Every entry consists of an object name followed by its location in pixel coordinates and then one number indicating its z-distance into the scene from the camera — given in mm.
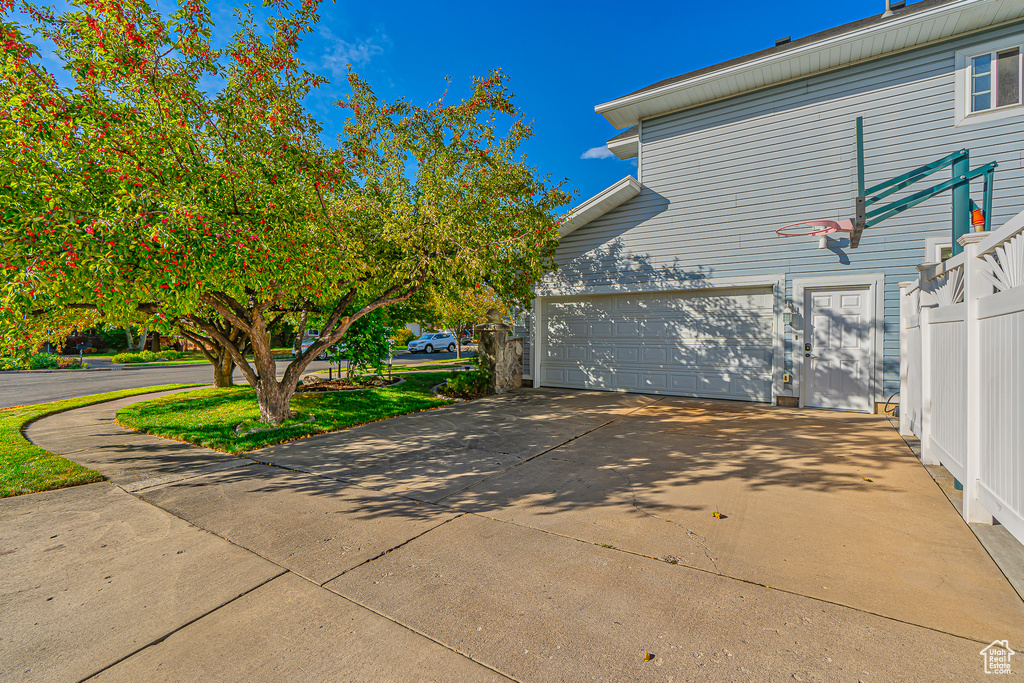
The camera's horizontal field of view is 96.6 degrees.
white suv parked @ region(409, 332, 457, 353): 28219
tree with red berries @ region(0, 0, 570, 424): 4246
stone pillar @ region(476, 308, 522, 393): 10000
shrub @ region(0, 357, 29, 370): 4812
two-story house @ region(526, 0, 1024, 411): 6934
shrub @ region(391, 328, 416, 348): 29269
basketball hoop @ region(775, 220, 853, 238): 6586
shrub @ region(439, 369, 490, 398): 9523
